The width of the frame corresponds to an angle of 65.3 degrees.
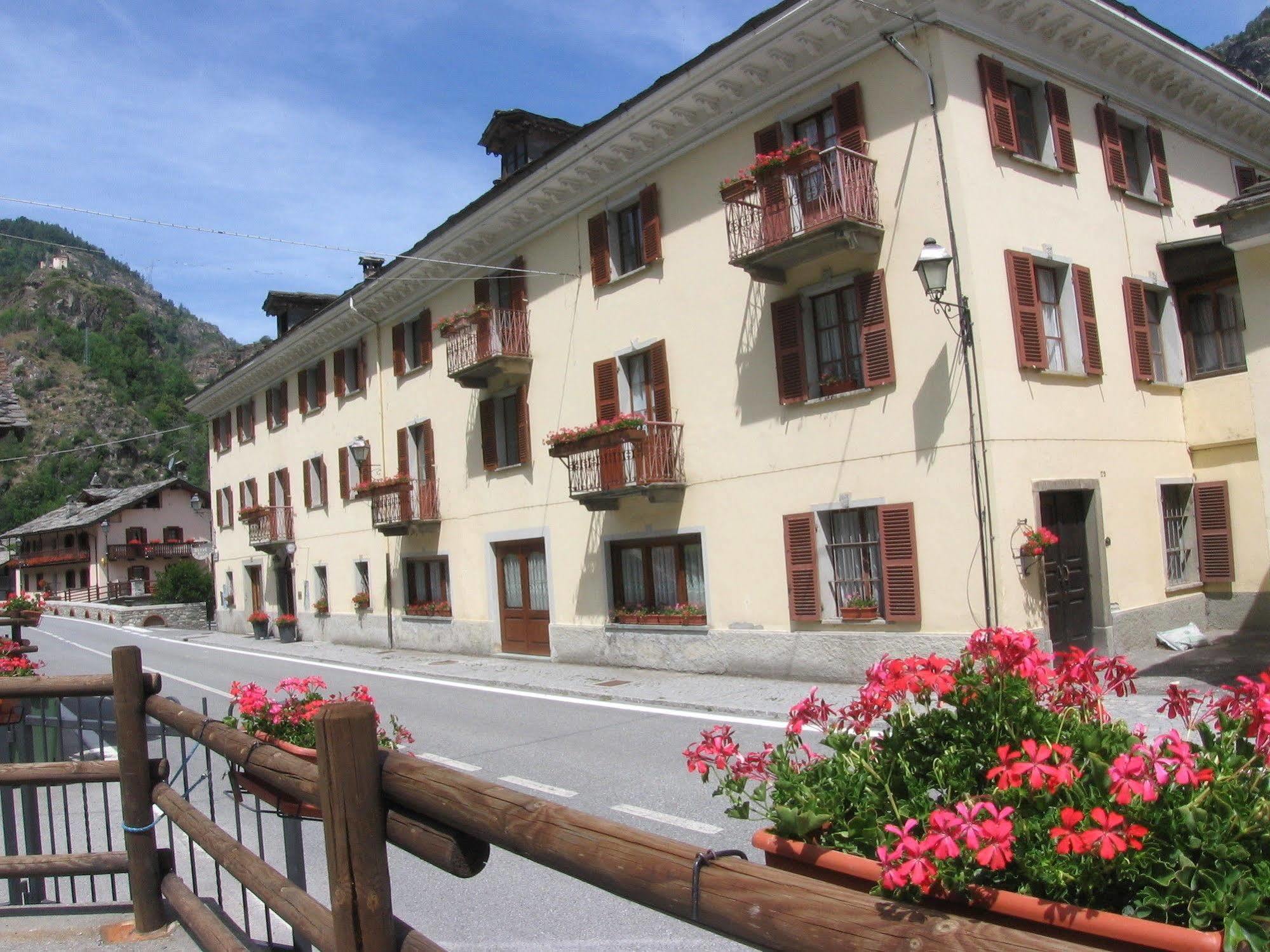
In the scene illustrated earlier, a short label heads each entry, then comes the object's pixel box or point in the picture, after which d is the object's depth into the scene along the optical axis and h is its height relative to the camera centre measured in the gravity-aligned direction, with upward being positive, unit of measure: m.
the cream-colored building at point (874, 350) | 12.59 +2.76
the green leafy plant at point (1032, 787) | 1.81 -0.59
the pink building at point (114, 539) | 66.81 +3.78
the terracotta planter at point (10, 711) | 6.44 -0.72
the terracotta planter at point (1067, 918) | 1.71 -0.75
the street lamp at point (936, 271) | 11.64 +3.01
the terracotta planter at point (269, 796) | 4.32 -1.00
